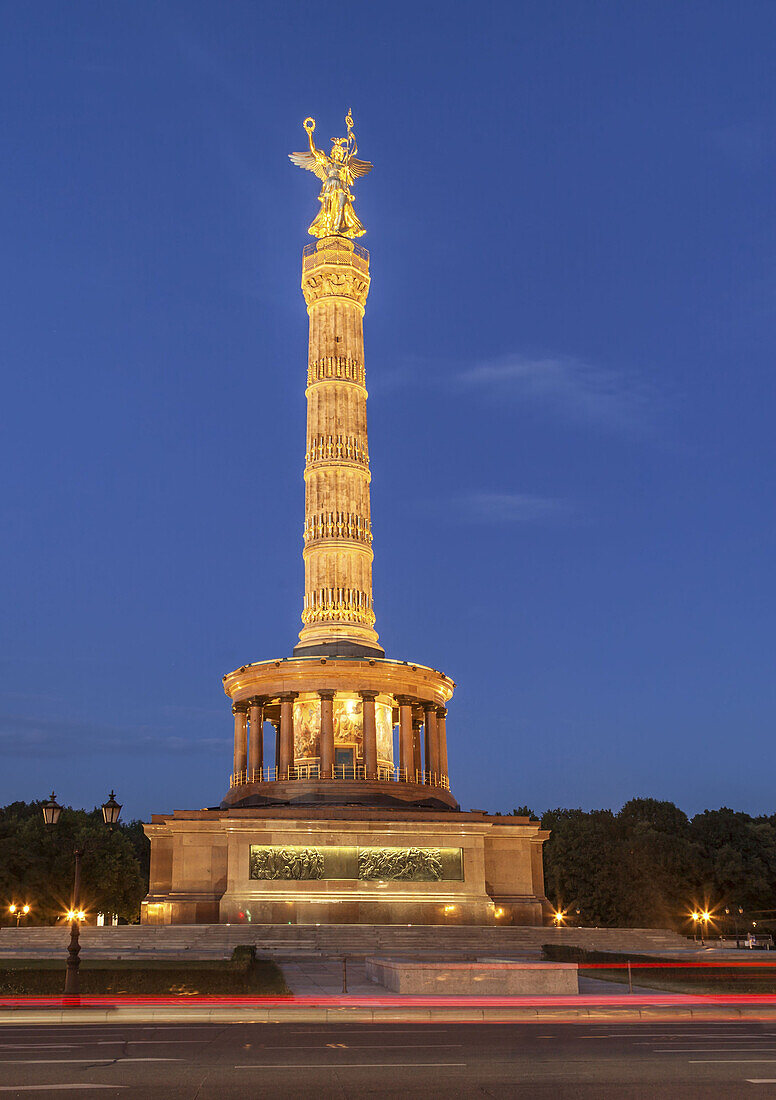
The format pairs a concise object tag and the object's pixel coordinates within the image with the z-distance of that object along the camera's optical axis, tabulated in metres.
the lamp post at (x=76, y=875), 20.38
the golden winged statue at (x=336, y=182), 56.91
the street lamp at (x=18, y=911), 59.52
